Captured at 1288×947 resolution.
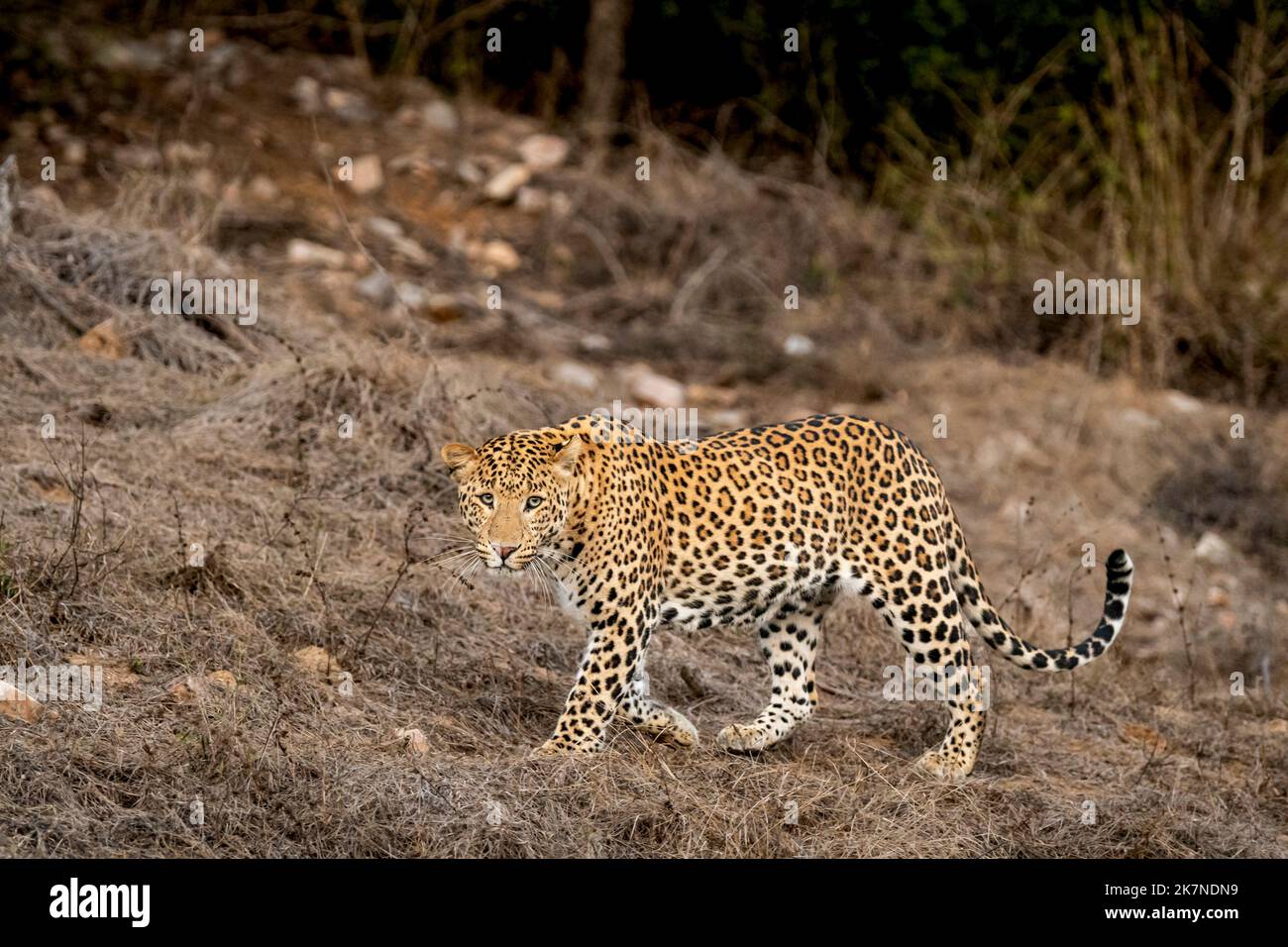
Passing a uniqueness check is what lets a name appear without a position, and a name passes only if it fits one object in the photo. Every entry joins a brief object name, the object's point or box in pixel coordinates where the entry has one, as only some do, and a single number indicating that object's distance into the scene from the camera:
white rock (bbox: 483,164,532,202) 15.45
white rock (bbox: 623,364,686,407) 12.56
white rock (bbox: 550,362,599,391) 12.30
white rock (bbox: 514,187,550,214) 15.48
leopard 6.36
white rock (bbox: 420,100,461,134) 16.33
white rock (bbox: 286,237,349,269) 13.23
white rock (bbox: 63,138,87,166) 14.09
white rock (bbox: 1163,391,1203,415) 13.62
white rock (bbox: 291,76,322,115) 15.85
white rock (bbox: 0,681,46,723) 6.07
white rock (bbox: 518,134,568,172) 15.91
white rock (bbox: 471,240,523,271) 14.70
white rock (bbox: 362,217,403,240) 14.29
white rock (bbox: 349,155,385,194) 15.04
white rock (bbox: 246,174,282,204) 14.34
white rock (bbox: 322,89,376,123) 15.98
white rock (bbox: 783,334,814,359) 13.80
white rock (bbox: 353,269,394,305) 12.64
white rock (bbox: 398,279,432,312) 12.87
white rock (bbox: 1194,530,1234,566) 11.61
